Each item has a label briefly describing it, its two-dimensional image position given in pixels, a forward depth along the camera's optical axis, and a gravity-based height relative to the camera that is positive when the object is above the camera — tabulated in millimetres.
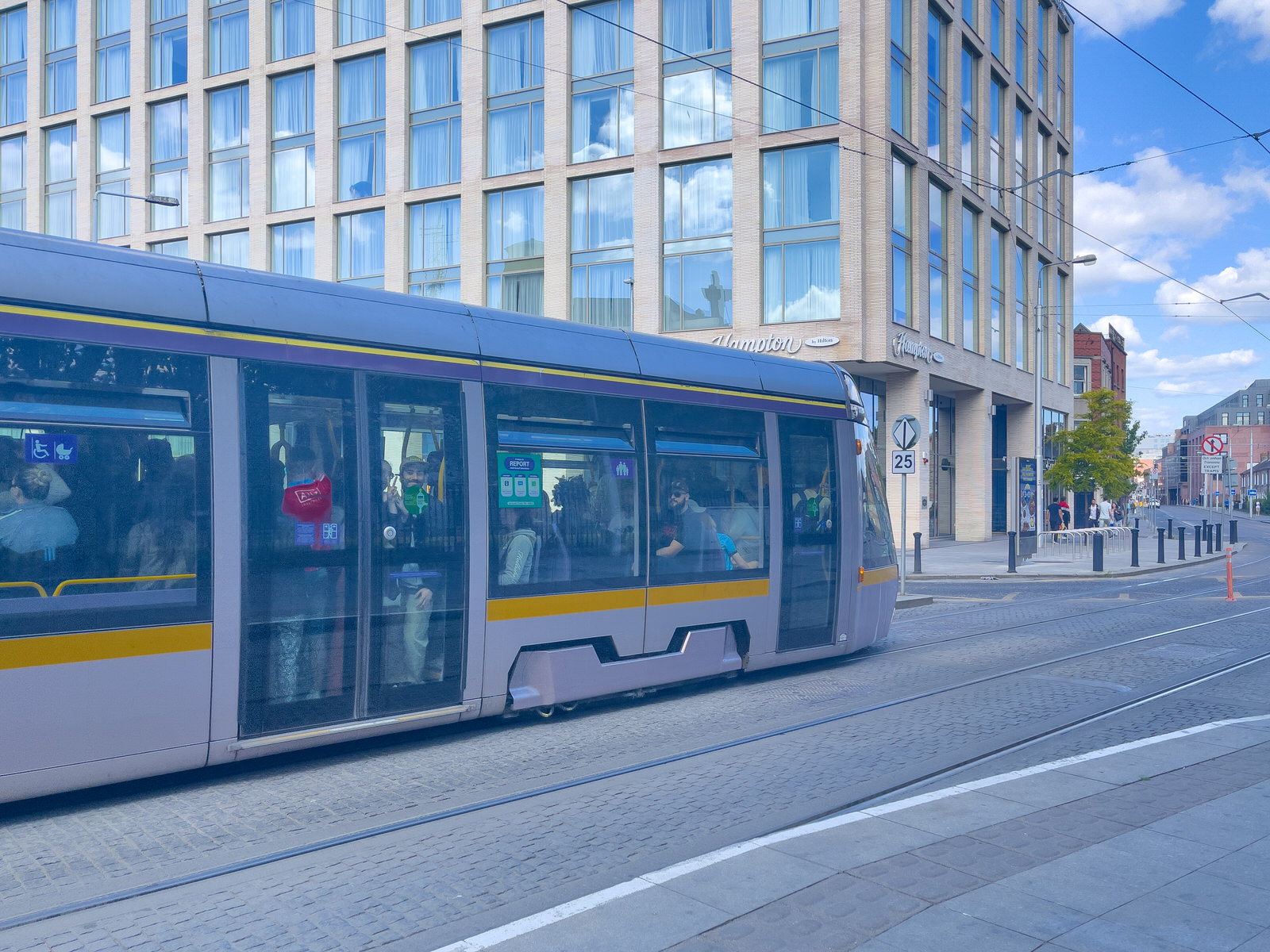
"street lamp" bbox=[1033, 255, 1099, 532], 31469 +4021
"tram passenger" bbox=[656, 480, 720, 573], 8172 -279
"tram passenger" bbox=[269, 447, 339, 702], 5908 -552
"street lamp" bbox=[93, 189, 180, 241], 18422 +5480
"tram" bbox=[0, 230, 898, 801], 5180 -83
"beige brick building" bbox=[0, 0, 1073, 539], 28500 +10640
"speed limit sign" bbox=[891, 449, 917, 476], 17266 +669
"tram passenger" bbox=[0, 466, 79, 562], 4992 -103
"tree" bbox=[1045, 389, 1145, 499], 34125 +1645
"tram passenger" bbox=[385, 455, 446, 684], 6426 -500
